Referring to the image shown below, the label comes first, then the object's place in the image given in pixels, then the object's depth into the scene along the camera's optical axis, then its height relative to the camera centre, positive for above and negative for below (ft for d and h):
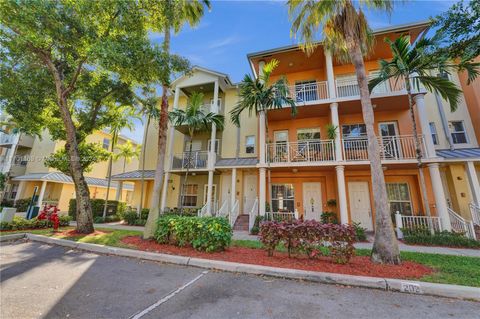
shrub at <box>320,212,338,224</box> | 35.44 -1.79
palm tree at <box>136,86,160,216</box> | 33.71 +17.65
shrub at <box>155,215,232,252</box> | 20.93 -3.02
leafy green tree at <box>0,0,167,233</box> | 23.04 +20.07
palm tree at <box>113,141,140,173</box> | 60.72 +16.05
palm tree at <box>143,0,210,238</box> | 26.22 +23.07
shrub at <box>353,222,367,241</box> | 29.89 -4.11
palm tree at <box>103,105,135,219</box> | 41.39 +19.12
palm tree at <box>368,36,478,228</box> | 26.63 +20.10
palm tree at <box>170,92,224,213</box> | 39.22 +18.23
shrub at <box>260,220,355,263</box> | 17.58 -2.84
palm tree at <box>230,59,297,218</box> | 33.27 +19.23
